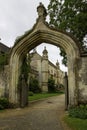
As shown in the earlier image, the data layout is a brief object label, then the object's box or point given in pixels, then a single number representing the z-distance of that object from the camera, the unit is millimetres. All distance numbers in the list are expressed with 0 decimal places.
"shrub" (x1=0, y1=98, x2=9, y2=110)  6842
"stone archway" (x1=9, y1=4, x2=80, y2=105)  6714
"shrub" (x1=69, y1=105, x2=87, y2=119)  4883
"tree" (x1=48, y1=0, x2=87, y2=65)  8869
